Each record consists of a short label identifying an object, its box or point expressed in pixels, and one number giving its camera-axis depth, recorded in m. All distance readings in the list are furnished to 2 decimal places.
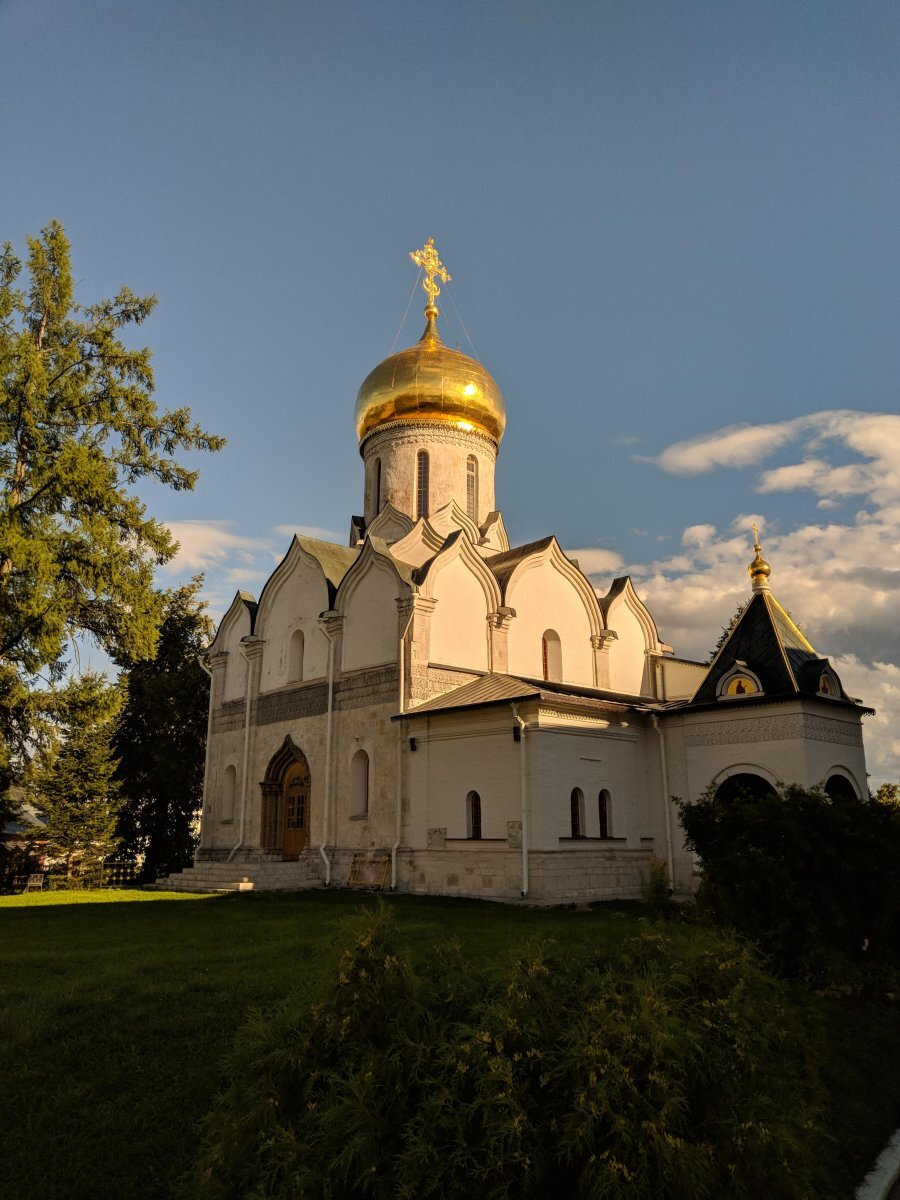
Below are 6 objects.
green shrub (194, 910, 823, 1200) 2.93
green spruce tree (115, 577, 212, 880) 22.84
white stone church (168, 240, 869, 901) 13.62
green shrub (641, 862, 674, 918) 11.40
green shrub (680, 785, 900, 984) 7.46
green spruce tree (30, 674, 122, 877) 19.12
